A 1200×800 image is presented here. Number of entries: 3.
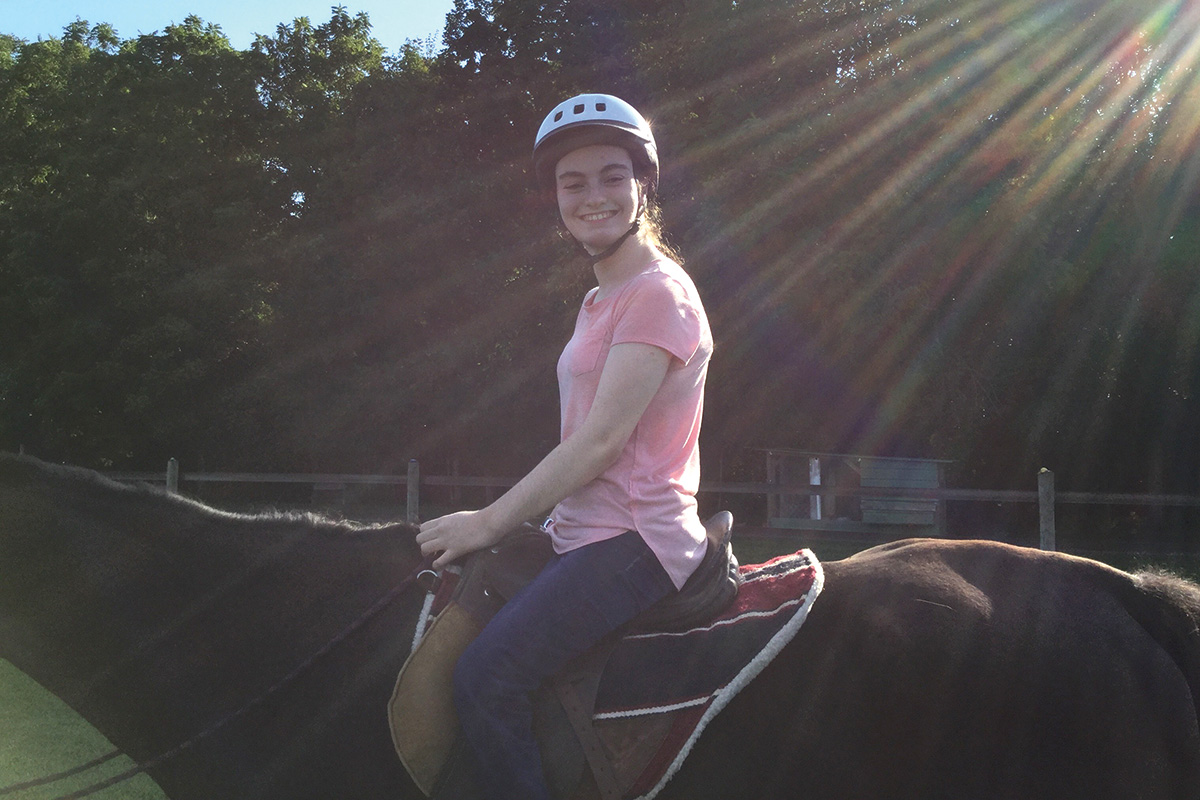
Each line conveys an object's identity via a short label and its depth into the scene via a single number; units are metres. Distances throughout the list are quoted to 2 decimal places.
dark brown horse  2.01
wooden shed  14.08
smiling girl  1.92
